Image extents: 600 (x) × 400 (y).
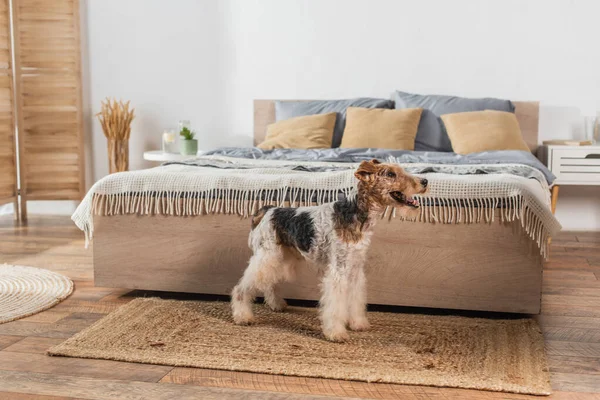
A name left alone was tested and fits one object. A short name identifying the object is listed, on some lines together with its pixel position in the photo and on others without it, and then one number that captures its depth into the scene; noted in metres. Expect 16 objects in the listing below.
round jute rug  2.83
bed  2.63
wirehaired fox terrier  2.29
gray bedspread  3.61
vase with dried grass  4.94
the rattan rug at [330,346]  2.13
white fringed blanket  2.63
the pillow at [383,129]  4.18
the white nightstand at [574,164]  4.28
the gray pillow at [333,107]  4.50
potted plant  4.75
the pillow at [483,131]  4.08
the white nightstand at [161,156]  4.72
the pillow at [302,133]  4.29
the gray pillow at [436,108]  4.33
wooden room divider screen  4.91
